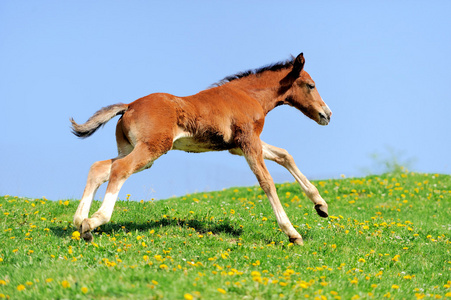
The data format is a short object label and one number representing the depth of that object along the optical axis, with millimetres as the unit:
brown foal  16094
